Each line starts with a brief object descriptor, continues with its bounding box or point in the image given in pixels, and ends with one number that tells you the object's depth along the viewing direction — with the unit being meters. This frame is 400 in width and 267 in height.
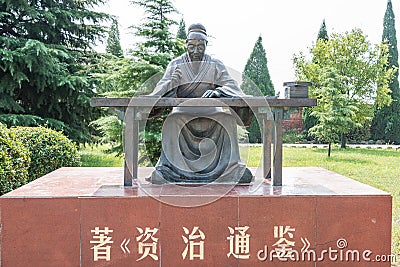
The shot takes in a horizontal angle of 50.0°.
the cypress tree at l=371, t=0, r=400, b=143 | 20.50
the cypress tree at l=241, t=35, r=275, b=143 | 19.16
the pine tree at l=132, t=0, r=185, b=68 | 9.20
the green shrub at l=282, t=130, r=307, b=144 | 19.84
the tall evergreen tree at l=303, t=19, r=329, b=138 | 19.97
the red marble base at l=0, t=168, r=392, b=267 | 3.06
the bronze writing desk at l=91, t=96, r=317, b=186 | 3.51
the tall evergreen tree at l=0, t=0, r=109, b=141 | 9.79
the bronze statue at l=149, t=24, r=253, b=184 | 3.79
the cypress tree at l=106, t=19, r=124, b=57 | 17.11
